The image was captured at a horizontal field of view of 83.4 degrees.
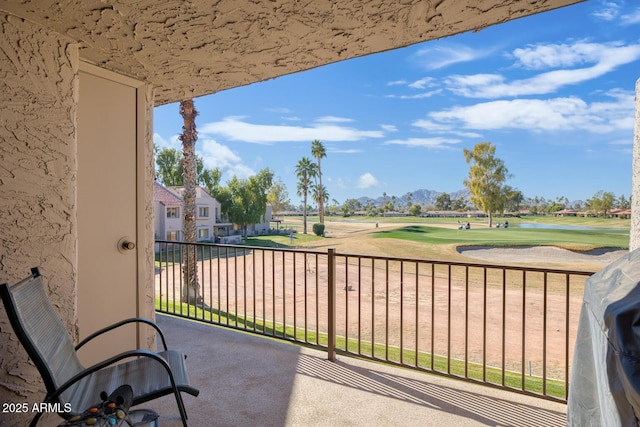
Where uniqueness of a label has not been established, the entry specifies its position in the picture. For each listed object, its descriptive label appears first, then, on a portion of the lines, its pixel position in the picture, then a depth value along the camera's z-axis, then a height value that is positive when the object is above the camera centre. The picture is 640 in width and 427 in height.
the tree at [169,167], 29.52 +3.38
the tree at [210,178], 30.04 +2.52
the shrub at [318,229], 30.98 -1.87
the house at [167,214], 20.44 -0.36
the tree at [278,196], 31.95 +1.04
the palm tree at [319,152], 32.22 +4.98
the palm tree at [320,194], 33.41 +1.26
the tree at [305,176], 32.75 +2.88
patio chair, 1.36 -0.68
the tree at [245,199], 27.52 +0.66
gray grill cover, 0.88 -0.41
